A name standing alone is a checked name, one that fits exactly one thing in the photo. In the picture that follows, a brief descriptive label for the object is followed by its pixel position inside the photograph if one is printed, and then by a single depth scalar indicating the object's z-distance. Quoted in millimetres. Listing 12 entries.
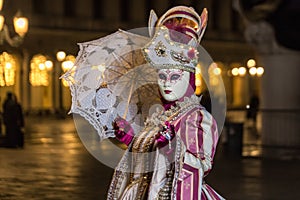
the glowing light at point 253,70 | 52859
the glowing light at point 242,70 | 62688
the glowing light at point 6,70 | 32875
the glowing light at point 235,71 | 63272
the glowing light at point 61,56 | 43109
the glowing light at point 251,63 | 55909
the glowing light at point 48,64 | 48094
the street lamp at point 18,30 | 26752
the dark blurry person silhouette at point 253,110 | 25098
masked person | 5531
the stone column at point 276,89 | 19484
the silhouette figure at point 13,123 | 23641
